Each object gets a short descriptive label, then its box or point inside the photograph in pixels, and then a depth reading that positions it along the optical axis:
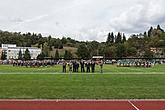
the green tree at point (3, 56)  175.88
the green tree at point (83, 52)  149.43
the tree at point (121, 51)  145.38
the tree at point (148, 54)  133.96
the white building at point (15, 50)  189.12
